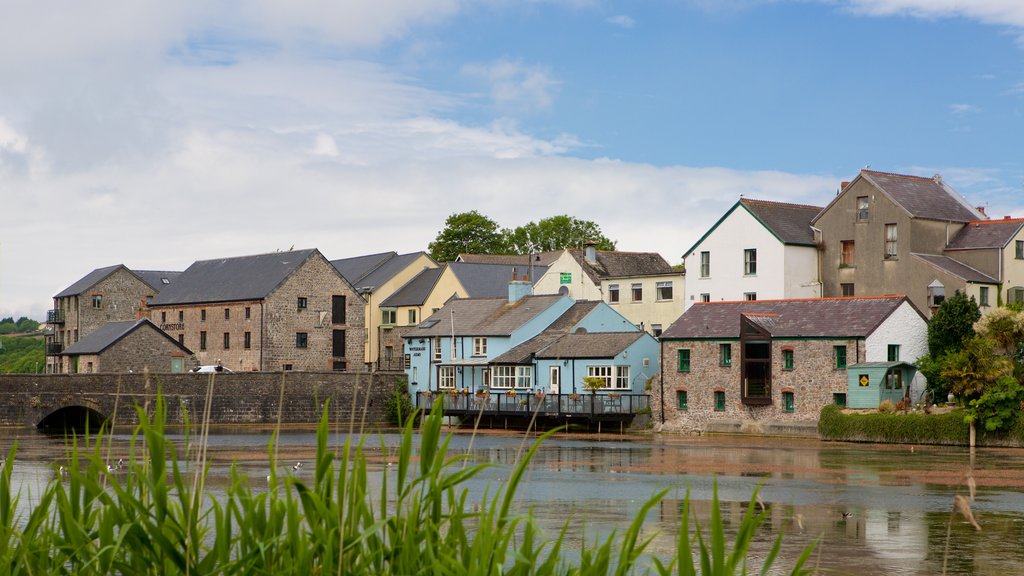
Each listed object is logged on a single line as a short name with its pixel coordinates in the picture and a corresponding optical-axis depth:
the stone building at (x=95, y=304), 97.62
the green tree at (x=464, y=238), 122.56
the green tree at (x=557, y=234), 123.12
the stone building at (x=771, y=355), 54.78
